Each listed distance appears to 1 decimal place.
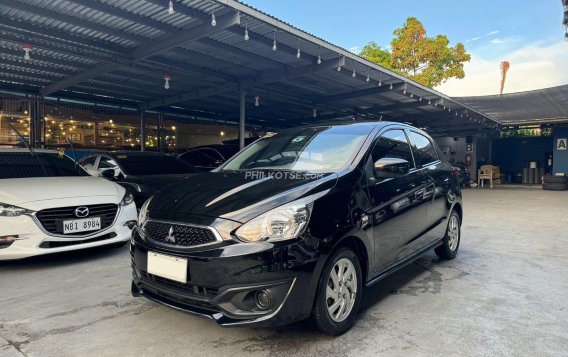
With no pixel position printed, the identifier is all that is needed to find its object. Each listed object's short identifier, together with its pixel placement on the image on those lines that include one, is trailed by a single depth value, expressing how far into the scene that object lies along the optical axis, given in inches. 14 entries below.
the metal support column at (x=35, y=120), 478.6
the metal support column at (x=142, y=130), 573.3
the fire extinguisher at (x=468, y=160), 854.5
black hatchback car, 84.1
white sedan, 143.4
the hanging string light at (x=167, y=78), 387.9
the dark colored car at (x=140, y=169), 231.8
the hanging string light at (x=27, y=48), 285.2
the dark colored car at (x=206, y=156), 370.6
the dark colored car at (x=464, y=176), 700.8
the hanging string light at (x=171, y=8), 219.8
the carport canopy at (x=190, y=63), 247.4
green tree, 968.9
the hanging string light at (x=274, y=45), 282.0
